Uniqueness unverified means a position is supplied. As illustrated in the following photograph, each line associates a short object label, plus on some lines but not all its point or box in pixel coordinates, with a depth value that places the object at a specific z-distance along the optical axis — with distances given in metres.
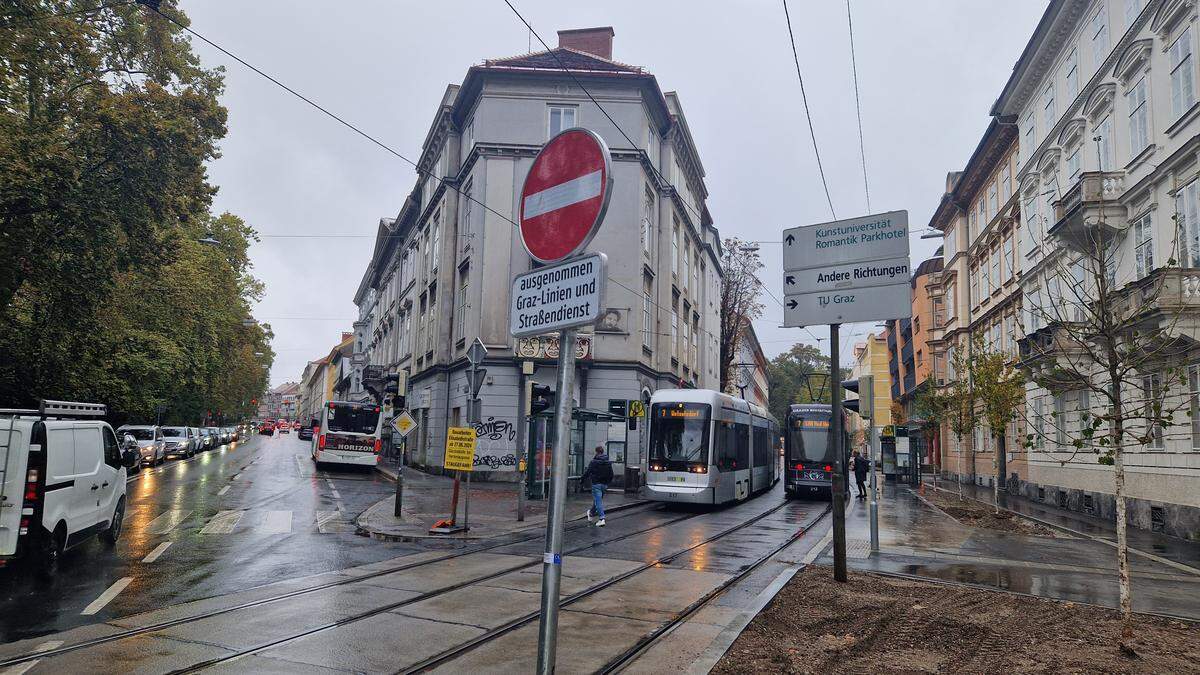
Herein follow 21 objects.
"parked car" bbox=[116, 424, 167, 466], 30.85
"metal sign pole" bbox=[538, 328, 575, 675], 3.43
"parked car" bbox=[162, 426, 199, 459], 38.53
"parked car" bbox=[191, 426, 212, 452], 45.91
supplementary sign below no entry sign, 3.45
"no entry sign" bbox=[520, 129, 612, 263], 3.62
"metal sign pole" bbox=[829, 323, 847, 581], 9.38
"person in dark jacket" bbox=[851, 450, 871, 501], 27.59
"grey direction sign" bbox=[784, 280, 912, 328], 9.44
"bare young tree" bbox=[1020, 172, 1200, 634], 7.35
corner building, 29.62
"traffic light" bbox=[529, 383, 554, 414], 16.30
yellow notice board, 14.43
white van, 8.49
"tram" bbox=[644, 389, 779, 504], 20.02
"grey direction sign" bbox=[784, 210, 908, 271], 9.62
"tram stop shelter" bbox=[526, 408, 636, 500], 21.19
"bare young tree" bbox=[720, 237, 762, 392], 45.78
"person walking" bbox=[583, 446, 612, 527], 16.67
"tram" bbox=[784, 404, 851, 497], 26.59
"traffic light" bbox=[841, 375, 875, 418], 14.23
